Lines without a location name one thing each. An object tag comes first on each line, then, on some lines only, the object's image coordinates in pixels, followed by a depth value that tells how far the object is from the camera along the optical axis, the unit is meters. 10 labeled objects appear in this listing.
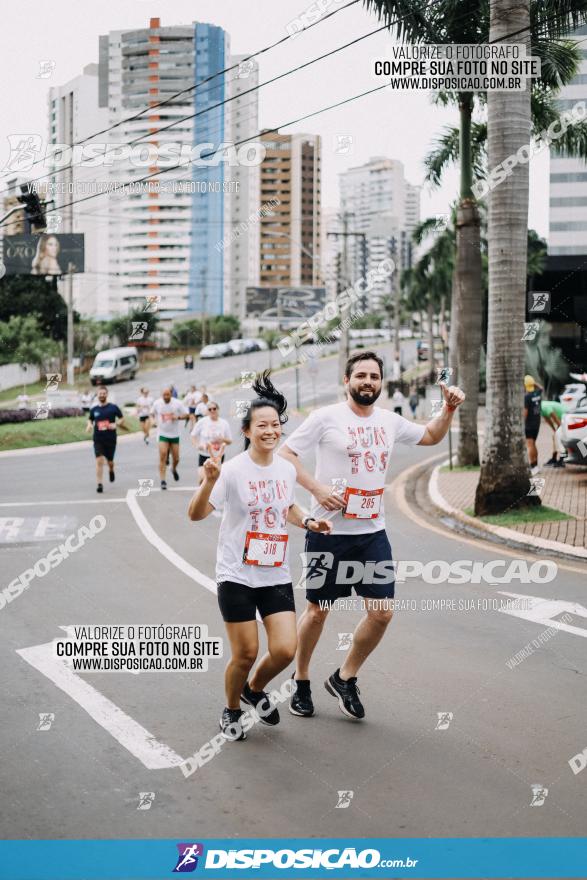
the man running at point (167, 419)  16.69
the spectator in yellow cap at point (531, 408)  16.47
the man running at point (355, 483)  5.51
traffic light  16.77
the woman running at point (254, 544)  5.18
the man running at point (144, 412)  27.61
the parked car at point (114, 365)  46.81
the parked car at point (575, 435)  16.11
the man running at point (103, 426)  16.19
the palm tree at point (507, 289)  12.57
